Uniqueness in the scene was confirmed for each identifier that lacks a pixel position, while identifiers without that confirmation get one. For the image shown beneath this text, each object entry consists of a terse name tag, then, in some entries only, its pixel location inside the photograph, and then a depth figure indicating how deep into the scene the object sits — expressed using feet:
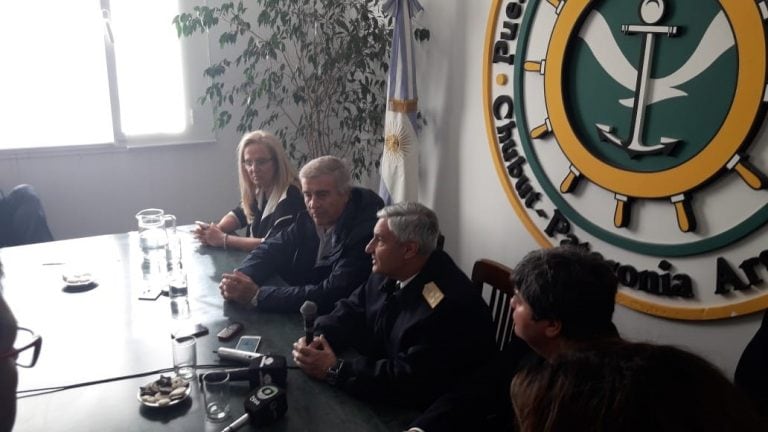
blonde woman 9.13
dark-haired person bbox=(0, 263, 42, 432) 2.98
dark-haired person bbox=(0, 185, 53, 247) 10.56
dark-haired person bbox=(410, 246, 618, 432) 4.81
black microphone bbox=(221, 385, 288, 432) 4.42
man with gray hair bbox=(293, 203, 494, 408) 5.07
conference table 4.60
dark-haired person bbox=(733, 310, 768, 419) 5.20
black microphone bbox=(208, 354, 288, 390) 5.01
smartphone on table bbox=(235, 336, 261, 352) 5.72
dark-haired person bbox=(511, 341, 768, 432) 2.00
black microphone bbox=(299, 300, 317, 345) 5.37
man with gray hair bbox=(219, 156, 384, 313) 6.78
